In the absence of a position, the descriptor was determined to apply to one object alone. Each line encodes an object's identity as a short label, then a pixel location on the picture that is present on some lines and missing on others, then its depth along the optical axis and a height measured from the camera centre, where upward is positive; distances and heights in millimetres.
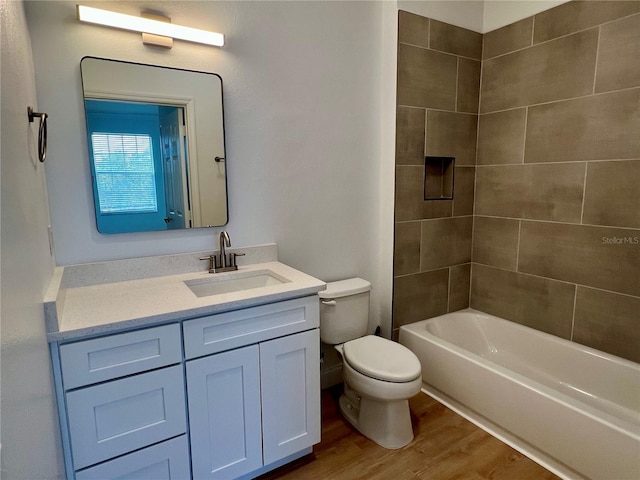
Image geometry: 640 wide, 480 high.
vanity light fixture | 1490 +689
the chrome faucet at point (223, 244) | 1850 -295
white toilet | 1801 -913
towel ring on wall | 1286 +177
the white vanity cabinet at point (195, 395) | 1246 -799
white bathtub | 1567 -1096
